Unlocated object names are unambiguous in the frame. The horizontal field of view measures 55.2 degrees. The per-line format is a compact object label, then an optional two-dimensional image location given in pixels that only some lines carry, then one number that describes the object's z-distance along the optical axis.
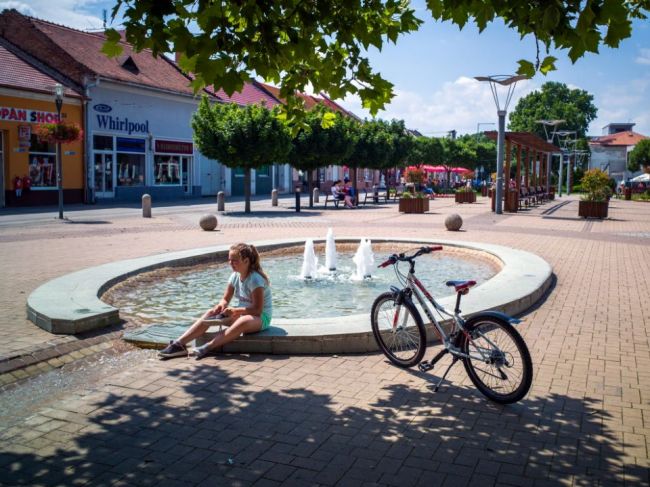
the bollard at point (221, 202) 26.52
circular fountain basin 5.77
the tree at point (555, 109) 81.00
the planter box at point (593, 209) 23.84
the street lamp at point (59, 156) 21.03
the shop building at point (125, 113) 30.52
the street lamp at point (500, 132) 25.31
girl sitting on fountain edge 5.64
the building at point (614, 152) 108.81
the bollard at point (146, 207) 22.58
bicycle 4.45
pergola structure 26.11
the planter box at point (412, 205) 26.09
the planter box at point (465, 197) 36.09
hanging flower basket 22.48
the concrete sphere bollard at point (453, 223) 17.70
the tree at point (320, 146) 30.92
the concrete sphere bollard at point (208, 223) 17.61
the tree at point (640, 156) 88.66
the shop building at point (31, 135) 26.34
